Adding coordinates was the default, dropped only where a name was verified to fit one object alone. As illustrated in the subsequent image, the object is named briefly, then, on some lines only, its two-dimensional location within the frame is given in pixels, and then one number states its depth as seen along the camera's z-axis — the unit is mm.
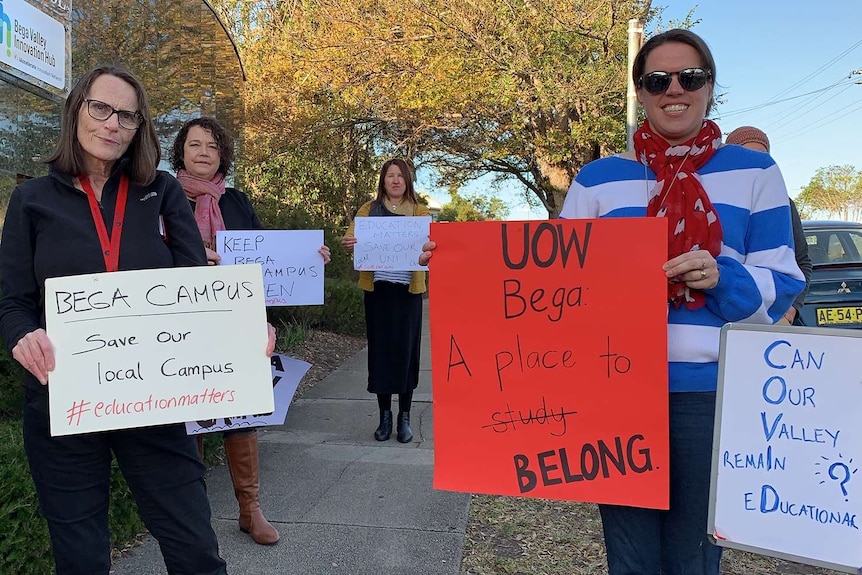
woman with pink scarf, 3248
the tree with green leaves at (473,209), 38762
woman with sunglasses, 1686
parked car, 5781
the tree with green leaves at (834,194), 78750
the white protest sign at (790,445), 1586
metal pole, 9625
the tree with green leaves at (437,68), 11852
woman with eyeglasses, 1943
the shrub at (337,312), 9430
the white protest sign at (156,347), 1867
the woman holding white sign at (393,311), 4828
